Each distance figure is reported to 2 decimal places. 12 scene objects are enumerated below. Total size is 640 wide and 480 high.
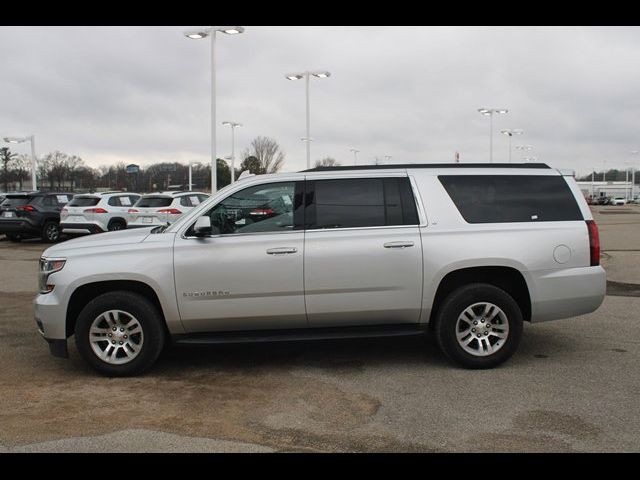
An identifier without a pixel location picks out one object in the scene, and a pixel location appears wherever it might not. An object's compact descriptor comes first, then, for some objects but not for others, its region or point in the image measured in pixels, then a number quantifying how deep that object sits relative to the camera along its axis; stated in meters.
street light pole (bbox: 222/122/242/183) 46.52
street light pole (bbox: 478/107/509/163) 49.88
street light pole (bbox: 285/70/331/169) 32.16
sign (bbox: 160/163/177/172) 72.07
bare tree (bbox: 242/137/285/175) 63.47
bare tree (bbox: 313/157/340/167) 81.91
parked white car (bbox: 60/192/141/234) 18.80
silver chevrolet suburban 5.56
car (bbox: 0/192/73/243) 20.09
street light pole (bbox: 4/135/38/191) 47.44
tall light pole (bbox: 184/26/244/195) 19.89
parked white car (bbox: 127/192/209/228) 17.83
